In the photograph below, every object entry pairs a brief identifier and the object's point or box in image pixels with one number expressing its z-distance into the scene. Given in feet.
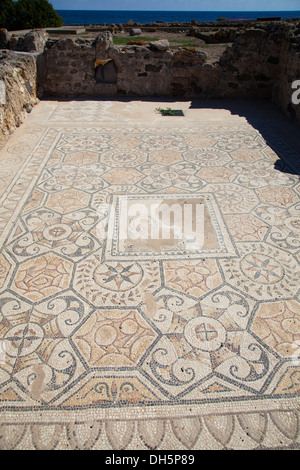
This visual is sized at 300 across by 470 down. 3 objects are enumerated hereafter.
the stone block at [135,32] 47.98
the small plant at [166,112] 18.51
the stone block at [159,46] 19.92
